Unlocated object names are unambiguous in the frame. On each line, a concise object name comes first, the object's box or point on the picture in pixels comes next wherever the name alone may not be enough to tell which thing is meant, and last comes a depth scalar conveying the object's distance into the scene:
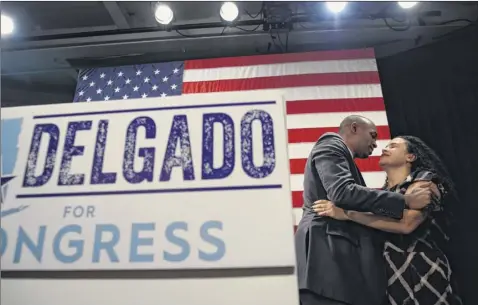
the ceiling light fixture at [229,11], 2.94
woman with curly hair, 1.21
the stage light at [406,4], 2.86
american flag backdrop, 2.68
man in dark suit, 1.17
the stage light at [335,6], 2.91
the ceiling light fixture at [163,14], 2.95
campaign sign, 0.64
